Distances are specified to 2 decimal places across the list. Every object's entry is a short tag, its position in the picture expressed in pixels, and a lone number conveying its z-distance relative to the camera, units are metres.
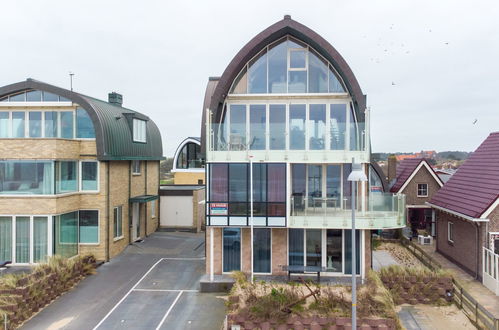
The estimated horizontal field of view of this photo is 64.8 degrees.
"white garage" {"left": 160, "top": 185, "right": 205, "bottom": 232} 29.09
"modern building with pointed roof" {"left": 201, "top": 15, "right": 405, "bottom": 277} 16.41
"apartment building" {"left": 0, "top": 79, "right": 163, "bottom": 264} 18.25
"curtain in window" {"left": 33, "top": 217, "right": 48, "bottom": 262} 18.19
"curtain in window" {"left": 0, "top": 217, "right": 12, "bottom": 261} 18.30
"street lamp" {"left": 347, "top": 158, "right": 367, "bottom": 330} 10.30
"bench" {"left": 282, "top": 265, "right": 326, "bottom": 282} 15.96
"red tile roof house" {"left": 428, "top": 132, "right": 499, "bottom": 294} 17.14
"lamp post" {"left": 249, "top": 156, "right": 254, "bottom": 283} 15.79
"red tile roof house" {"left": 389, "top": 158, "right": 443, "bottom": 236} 29.25
